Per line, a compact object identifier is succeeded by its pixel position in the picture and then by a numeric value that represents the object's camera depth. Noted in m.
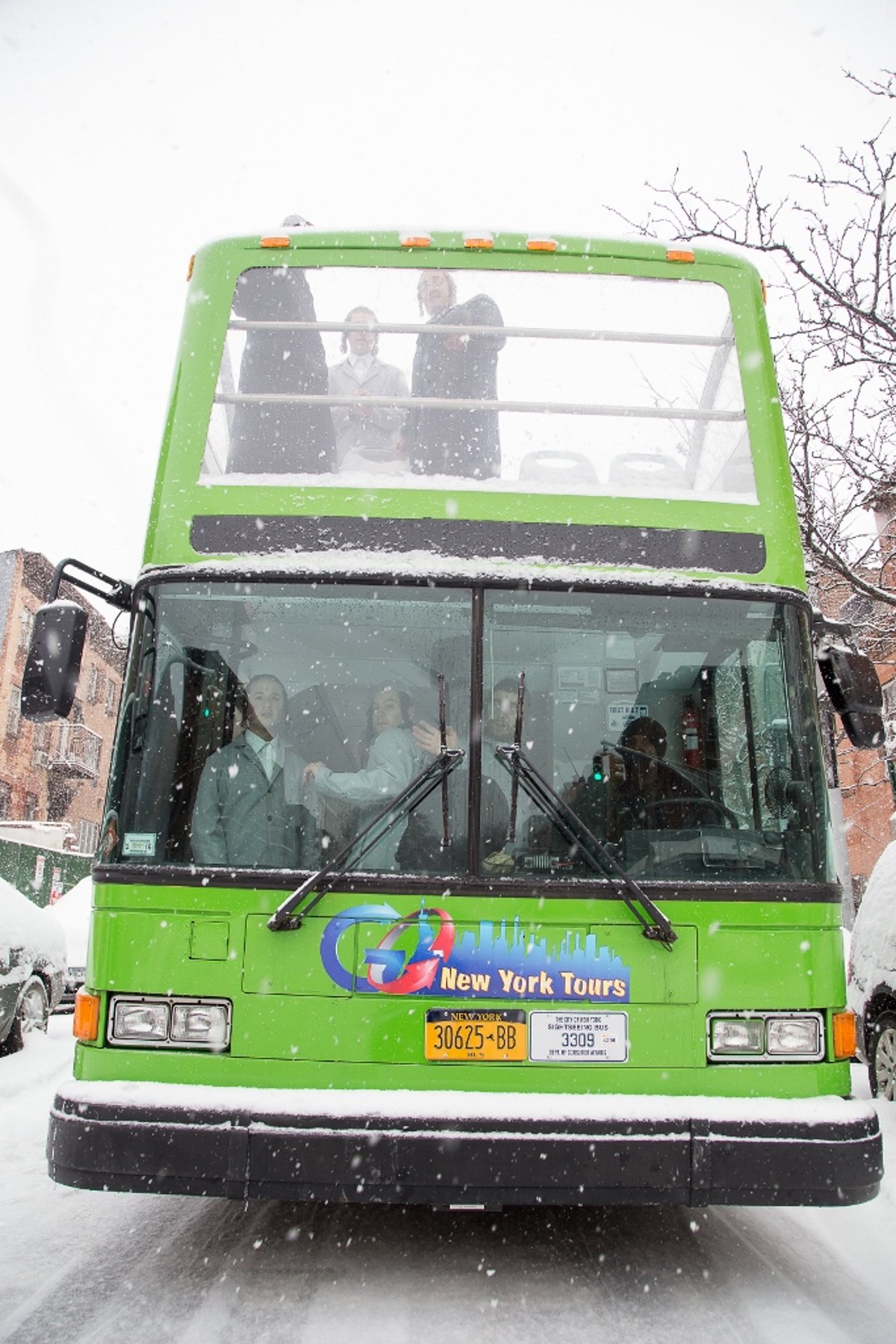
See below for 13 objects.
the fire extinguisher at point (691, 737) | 4.16
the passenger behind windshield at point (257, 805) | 3.98
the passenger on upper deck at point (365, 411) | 4.50
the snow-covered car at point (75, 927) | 11.90
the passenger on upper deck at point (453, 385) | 4.50
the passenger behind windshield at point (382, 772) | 3.95
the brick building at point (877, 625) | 10.02
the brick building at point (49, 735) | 33.00
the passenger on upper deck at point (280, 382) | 4.47
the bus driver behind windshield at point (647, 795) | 4.04
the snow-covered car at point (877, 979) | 6.57
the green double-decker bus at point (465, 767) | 3.67
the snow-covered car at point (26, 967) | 7.98
